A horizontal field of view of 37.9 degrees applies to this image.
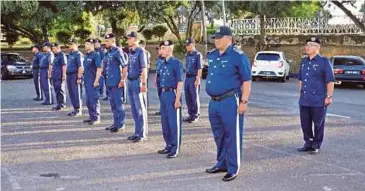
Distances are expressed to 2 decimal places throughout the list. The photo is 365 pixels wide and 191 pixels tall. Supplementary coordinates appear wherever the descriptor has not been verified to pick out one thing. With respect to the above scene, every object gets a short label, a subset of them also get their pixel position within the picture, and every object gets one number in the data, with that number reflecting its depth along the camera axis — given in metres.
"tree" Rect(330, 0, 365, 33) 28.97
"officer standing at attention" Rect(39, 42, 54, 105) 14.77
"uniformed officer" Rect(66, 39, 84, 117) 11.98
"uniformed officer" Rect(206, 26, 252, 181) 6.35
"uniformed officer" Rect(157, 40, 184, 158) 7.80
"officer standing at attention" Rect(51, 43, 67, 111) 13.09
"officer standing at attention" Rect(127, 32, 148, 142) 8.91
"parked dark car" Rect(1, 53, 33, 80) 25.92
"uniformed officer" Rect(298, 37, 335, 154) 7.96
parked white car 24.00
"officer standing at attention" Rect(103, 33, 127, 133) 9.79
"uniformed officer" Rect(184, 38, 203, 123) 11.11
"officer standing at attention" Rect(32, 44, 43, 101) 15.86
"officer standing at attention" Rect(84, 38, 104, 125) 11.05
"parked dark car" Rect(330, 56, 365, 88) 20.83
